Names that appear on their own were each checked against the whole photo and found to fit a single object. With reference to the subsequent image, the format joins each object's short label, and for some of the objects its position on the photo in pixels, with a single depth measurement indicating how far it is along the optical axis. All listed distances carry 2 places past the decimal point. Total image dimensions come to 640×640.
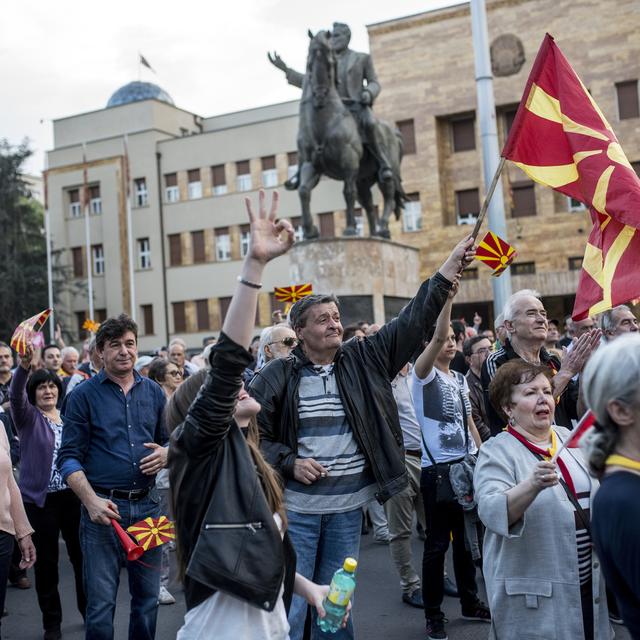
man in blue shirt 4.64
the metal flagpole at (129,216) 42.41
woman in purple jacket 6.21
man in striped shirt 4.31
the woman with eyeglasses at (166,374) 7.89
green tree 44.44
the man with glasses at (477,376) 7.01
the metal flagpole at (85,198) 41.71
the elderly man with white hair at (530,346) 4.86
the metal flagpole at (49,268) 41.36
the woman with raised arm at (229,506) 2.86
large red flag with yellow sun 5.23
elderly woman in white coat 3.57
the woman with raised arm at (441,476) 5.65
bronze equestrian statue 13.97
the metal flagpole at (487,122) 13.34
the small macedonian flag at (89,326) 15.09
